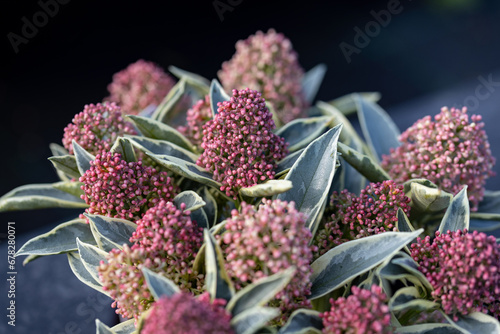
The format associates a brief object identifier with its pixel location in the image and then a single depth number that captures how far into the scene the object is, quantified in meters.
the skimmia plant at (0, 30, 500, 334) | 0.52
